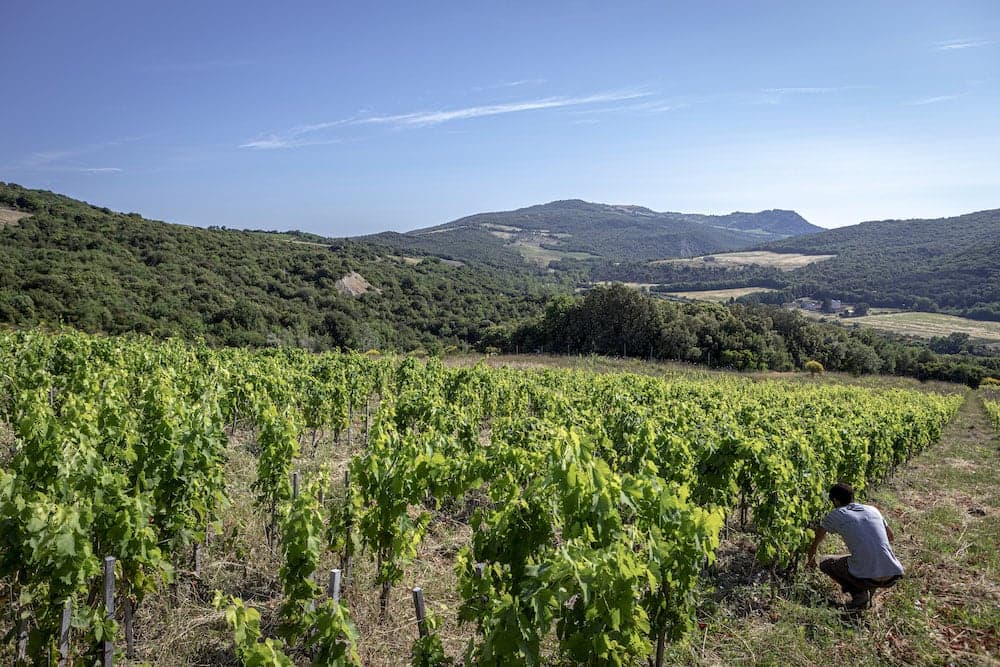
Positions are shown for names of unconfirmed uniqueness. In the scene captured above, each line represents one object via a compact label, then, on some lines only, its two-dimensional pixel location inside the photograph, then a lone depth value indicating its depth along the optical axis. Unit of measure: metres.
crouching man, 5.18
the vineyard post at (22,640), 3.62
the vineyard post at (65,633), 3.36
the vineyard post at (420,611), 3.71
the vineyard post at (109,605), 3.59
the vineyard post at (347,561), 4.84
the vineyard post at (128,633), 4.01
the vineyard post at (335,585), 3.54
